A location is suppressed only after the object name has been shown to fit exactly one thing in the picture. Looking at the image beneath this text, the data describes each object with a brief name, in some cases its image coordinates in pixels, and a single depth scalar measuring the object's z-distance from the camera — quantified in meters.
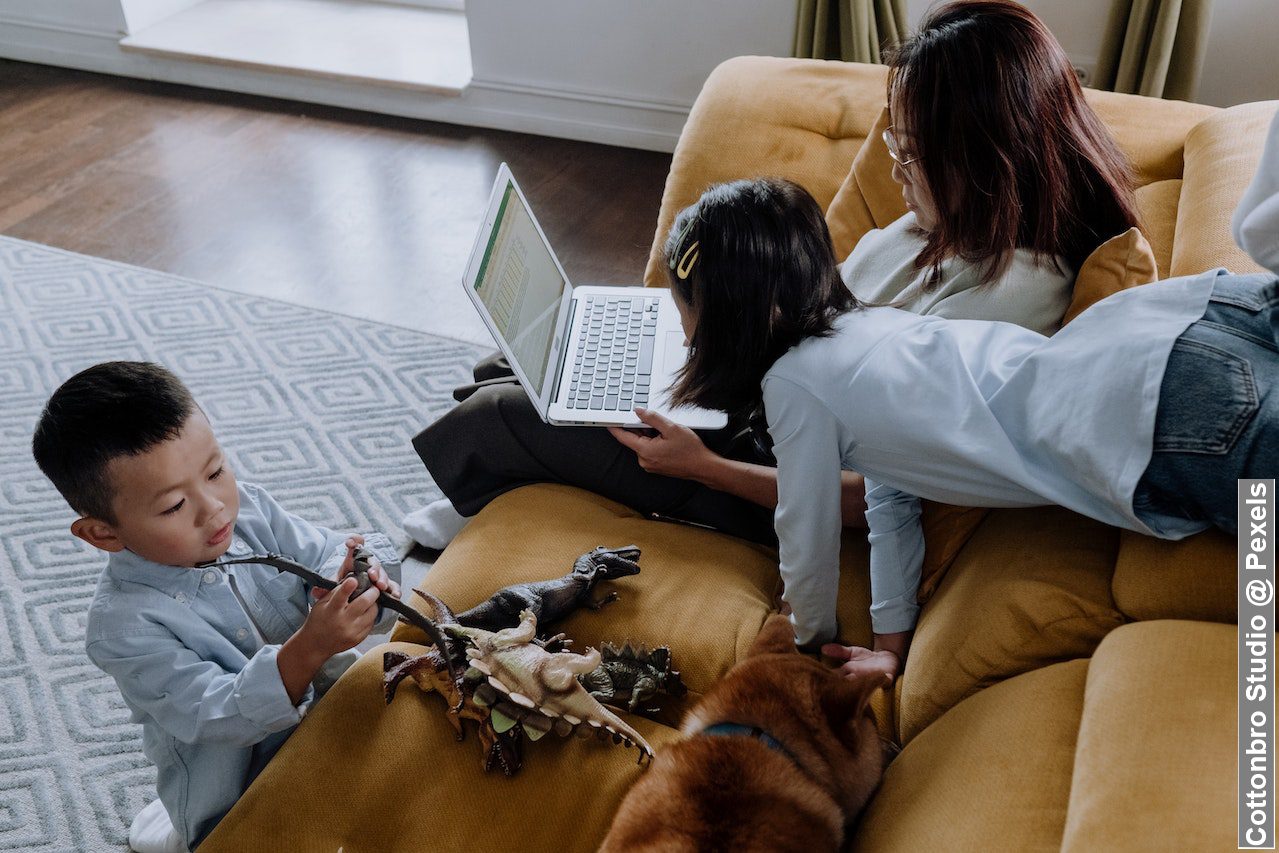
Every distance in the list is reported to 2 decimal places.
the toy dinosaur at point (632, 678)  1.36
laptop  1.66
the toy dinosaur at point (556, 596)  1.43
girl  1.04
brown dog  1.02
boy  1.27
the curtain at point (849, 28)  3.04
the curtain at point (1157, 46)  2.77
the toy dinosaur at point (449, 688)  1.28
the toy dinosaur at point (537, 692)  1.28
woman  1.37
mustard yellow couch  0.93
